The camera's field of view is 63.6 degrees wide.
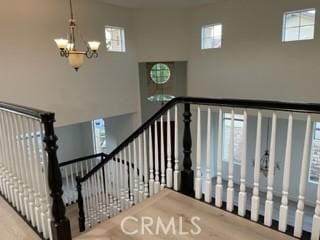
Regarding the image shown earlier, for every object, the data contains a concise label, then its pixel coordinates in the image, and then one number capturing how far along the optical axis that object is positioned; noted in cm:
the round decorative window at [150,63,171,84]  905
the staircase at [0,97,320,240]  166
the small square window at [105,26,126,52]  614
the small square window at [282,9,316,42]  477
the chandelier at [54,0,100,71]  334
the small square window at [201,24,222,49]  610
